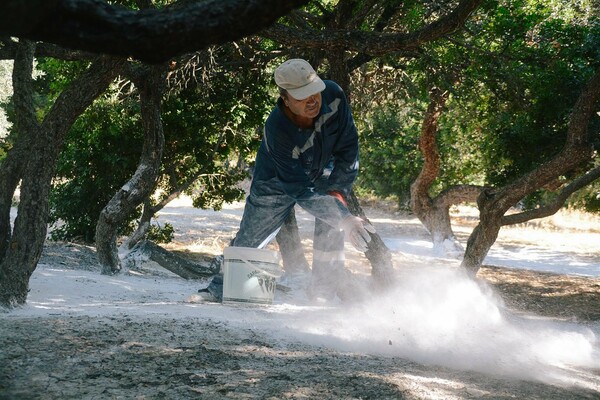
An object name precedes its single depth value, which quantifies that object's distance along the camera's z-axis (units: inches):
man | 235.8
